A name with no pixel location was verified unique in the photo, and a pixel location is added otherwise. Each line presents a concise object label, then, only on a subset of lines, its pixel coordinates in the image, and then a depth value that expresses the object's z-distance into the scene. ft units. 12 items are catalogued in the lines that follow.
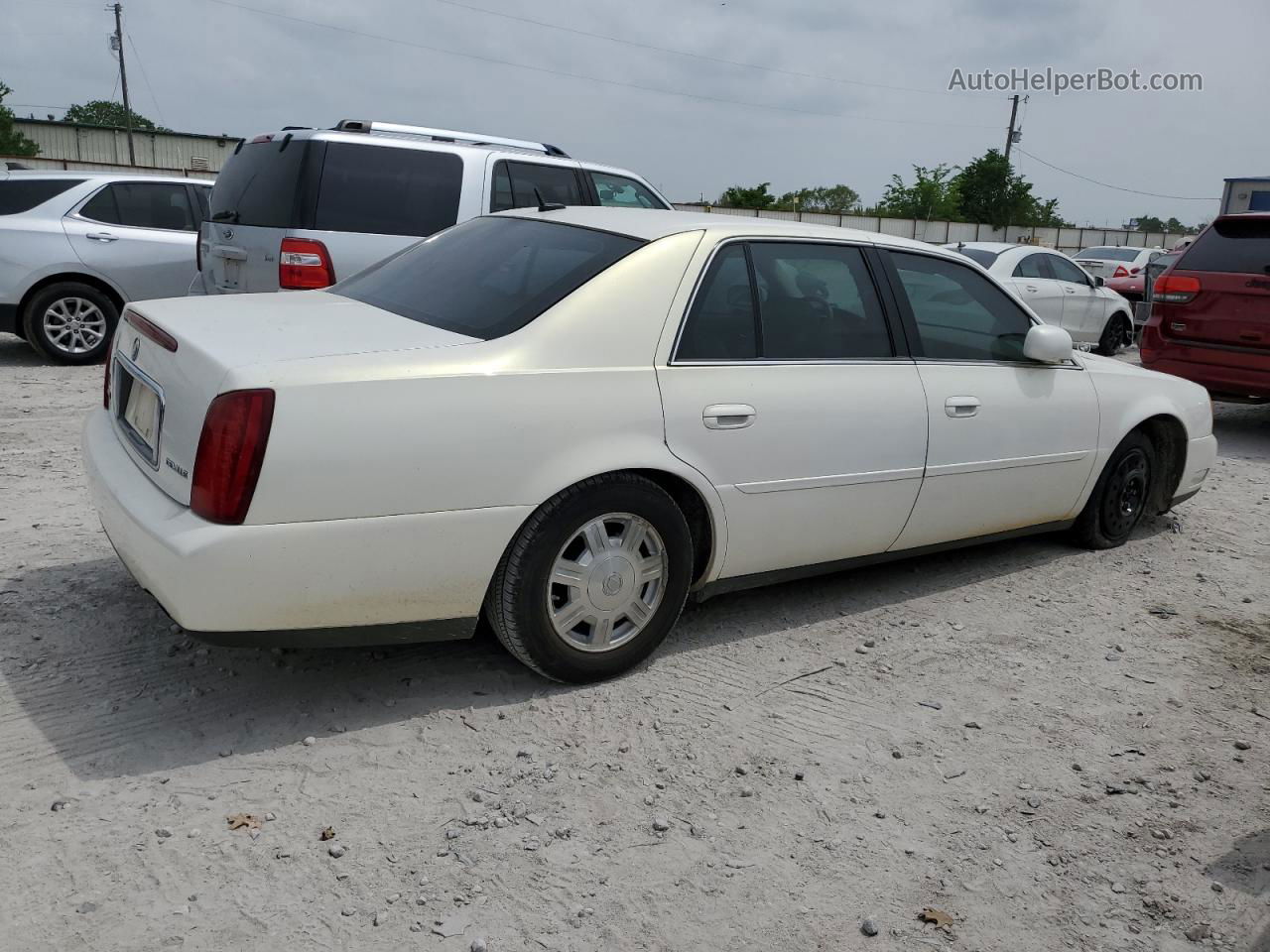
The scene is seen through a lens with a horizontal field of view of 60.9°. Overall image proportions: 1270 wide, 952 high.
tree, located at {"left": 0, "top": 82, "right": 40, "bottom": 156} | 168.14
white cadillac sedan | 9.87
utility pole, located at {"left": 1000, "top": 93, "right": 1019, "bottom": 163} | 185.98
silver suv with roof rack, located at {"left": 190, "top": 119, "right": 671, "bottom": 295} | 23.44
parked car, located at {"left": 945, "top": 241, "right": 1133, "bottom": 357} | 43.01
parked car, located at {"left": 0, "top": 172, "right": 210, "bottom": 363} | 30.42
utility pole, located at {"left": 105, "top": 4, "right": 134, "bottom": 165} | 201.87
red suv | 27.63
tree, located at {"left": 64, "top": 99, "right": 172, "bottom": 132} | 275.59
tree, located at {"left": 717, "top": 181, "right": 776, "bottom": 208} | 187.01
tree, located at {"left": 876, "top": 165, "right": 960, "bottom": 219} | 198.59
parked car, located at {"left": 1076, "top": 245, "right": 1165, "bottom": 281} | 67.16
